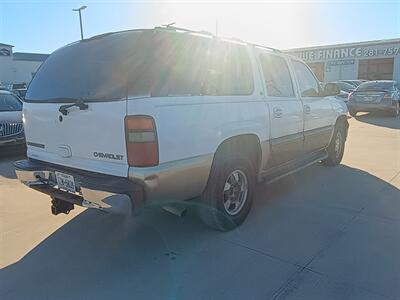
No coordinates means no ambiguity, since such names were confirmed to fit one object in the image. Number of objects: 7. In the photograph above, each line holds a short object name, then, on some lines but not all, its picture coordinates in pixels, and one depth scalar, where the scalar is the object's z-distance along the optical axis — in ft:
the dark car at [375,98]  50.24
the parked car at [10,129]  24.85
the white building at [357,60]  108.68
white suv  9.58
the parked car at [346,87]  65.87
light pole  95.99
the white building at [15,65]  169.07
